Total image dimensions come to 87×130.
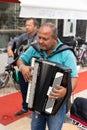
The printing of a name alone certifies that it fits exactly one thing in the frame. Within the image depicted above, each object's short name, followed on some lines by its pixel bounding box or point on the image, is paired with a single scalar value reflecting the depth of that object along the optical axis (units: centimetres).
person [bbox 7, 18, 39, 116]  382
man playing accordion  210
